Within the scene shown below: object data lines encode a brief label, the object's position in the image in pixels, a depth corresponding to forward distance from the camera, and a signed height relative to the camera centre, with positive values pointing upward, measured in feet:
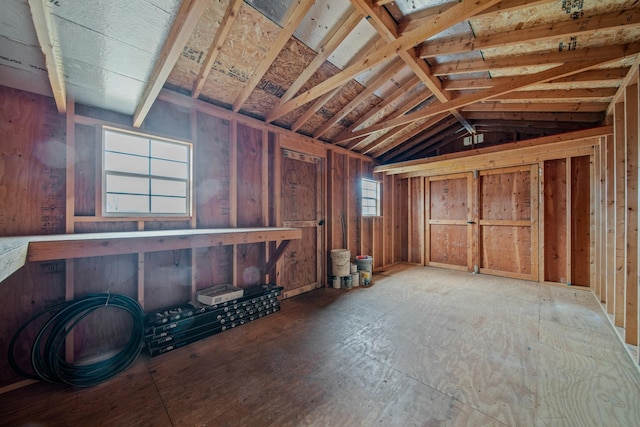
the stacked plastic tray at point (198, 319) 7.64 -3.83
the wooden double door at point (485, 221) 15.70 -0.57
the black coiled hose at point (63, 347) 6.17 -3.72
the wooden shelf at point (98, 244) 4.25 -0.73
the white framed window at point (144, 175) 7.89 +1.43
